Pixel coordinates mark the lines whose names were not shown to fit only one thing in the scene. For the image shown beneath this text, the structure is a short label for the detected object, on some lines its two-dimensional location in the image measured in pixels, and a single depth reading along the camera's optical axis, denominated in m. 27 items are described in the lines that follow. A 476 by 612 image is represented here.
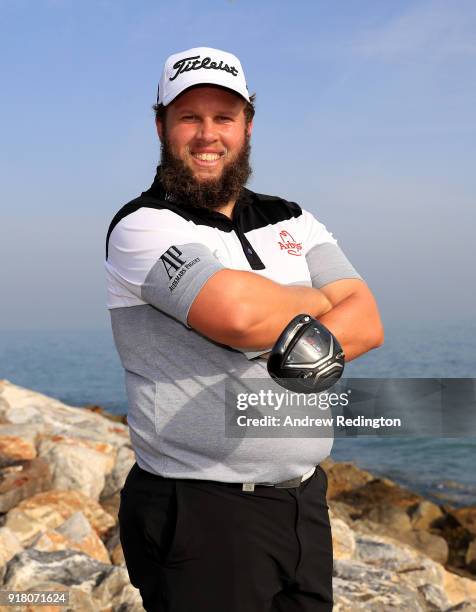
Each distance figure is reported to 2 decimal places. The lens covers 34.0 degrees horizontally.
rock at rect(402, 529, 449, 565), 11.20
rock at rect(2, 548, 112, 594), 4.87
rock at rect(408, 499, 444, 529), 12.65
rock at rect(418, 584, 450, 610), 5.86
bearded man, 2.90
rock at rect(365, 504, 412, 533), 12.05
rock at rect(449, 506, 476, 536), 12.58
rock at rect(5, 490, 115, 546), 6.53
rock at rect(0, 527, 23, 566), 5.61
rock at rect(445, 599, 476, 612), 5.59
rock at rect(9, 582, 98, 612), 4.58
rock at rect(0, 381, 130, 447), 10.72
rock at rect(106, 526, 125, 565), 6.30
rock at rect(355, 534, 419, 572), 6.96
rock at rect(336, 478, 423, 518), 13.37
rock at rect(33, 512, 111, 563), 5.84
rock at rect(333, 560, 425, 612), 5.02
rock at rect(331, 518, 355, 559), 6.97
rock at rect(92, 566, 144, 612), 4.70
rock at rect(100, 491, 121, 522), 8.13
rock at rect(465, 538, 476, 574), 11.13
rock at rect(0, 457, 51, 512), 7.66
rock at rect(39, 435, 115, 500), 8.38
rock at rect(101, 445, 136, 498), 8.78
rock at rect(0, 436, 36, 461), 8.75
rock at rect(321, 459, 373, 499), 14.14
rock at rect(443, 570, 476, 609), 7.19
